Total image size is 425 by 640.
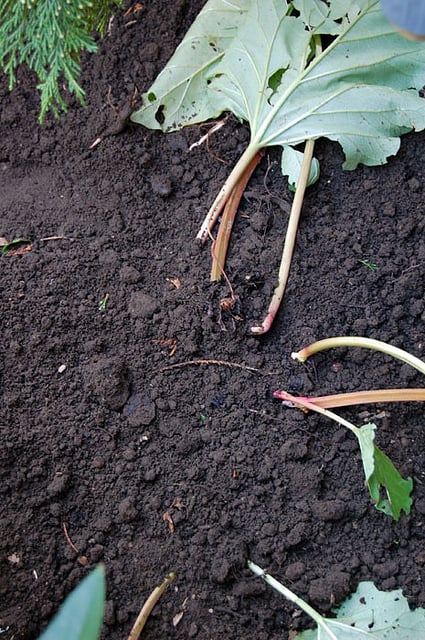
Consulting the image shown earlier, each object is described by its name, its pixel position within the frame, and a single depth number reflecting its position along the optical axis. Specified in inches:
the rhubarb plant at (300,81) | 75.1
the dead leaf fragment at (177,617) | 62.7
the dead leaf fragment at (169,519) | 65.5
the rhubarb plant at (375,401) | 59.8
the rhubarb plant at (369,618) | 61.0
